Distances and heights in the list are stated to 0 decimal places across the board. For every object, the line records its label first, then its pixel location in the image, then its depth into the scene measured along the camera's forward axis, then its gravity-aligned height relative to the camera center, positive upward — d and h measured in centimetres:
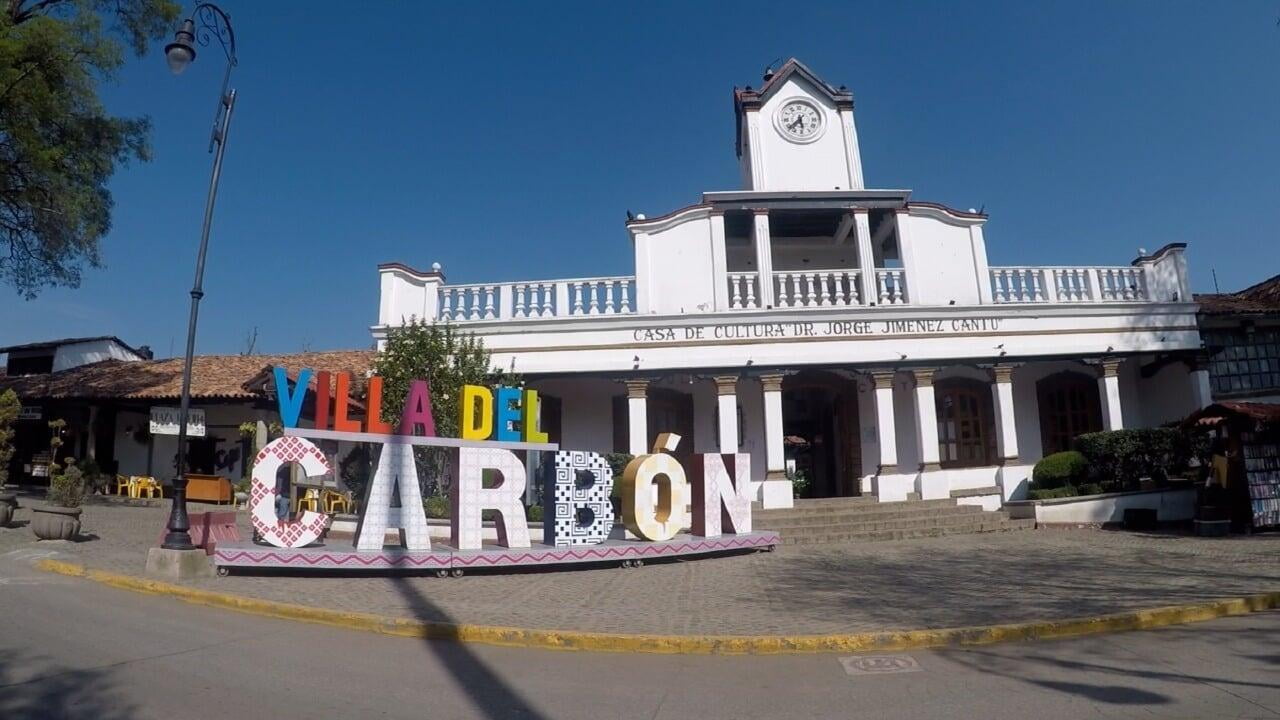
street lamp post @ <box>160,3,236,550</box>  932 +315
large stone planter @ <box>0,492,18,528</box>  1303 -46
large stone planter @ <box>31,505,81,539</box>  1184 -65
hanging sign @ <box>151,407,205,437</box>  1997 +153
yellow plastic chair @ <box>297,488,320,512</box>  1376 -46
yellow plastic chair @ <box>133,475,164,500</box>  1994 -20
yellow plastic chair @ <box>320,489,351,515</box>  1702 -61
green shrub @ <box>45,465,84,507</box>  1375 -14
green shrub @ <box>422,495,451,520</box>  1404 -65
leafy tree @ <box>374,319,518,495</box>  1445 +191
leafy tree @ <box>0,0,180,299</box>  1529 +753
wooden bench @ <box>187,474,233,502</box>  1930 -27
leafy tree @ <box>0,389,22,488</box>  1376 +117
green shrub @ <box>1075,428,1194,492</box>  1530 -2
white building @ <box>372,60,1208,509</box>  1653 +266
